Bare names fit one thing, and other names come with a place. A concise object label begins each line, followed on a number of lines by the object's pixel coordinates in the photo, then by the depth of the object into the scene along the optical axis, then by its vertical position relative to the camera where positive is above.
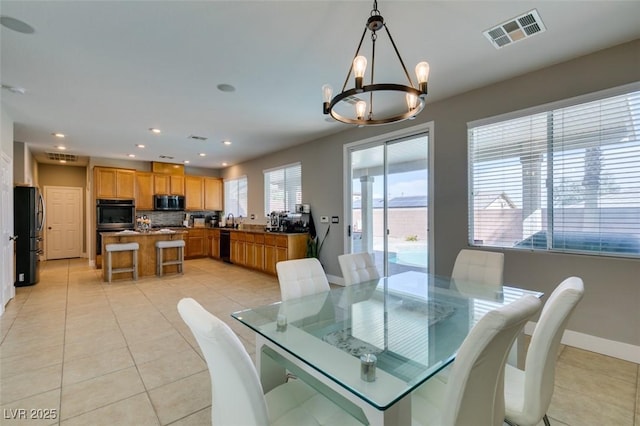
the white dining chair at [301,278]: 2.15 -0.53
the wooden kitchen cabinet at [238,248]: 6.68 -0.89
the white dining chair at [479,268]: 2.54 -0.54
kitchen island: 5.52 -0.83
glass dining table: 1.09 -0.68
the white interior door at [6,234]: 3.69 -0.31
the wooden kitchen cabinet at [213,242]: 7.97 -0.90
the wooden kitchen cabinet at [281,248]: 5.40 -0.72
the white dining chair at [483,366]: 0.93 -0.54
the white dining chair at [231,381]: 0.94 -0.59
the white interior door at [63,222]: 7.95 -0.30
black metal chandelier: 1.73 +0.79
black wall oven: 6.94 -0.11
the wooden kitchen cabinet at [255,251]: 6.06 -0.87
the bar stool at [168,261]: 5.82 -0.90
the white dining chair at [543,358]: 1.22 -0.65
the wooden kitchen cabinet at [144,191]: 7.54 +0.55
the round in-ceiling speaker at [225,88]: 3.30 +1.47
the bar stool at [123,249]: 5.28 -0.79
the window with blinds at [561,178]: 2.57 +0.33
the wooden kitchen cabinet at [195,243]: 8.07 -0.93
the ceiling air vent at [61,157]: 6.78 +1.37
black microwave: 7.74 +0.26
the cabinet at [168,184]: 7.80 +0.76
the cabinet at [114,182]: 6.95 +0.73
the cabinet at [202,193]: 8.38 +0.57
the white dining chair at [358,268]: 2.64 -0.55
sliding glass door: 4.05 +0.14
